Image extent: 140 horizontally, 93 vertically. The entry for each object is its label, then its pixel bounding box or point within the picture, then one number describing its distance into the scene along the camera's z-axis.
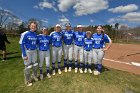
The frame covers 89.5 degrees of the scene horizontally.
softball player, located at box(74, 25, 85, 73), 2.76
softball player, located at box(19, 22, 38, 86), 2.37
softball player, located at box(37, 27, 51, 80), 2.54
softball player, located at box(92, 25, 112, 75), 2.76
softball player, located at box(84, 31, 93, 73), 2.77
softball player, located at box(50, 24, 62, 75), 2.66
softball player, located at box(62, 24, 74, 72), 2.74
